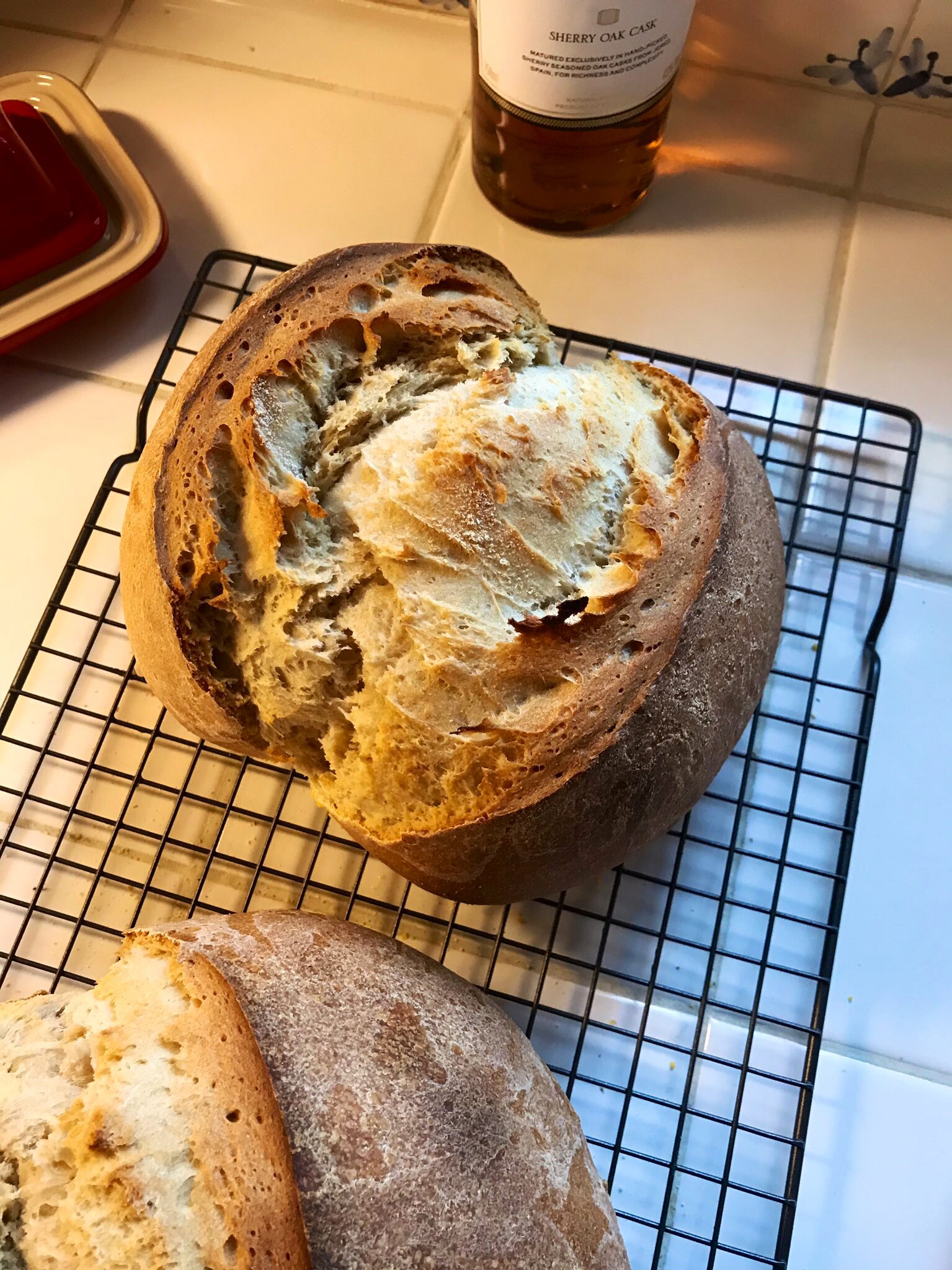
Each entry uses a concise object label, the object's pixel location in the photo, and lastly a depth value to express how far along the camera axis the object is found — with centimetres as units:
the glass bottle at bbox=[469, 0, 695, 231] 32
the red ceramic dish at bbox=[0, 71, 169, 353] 39
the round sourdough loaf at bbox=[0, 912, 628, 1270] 24
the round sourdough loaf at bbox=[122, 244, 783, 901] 28
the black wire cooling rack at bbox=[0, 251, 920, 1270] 32
